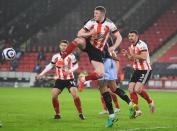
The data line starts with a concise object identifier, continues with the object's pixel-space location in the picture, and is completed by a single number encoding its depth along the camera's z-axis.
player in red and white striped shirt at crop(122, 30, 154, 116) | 15.04
